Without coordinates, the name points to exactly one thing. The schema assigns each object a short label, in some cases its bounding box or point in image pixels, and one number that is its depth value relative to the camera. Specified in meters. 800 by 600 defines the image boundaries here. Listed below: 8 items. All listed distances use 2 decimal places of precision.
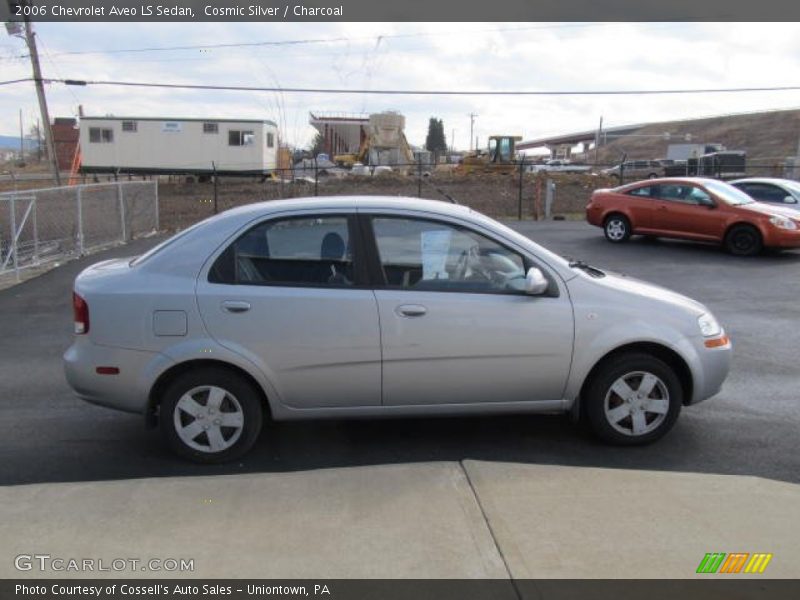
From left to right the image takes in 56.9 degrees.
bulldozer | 41.28
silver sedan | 4.43
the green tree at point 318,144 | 69.69
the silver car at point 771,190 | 16.69
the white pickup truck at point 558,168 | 54.62
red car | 13.91
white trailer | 38.19
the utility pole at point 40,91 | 25.12
